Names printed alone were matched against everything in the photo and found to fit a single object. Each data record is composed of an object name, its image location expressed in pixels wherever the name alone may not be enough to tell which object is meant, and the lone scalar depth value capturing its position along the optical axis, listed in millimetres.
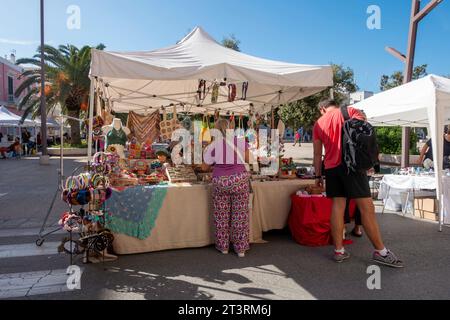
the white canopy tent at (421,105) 5504
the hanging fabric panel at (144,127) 7824
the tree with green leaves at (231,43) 21156
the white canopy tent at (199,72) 4301
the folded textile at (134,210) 4312
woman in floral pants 4289
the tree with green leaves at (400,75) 30641
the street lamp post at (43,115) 15875
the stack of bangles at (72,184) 3765
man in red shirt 3986
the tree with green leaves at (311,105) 16219
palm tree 19703
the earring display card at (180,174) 4848
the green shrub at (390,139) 16516
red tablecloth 4742
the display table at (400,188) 6160
